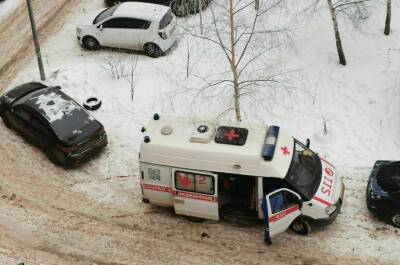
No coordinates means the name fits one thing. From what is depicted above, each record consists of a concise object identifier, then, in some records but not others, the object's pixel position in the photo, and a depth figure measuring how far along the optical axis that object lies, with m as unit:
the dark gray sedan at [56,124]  15.44
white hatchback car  19.36
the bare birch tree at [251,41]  17.67
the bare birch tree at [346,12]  17.65
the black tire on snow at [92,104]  17.69
